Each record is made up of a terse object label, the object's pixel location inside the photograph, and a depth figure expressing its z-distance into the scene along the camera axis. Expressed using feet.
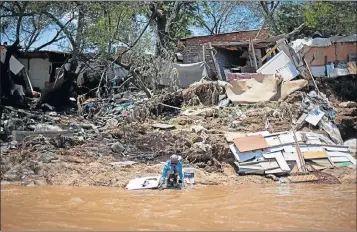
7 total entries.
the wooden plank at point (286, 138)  29.58
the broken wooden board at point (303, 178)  26.04
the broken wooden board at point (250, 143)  28.78
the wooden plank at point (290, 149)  28.63
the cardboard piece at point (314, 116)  33.53
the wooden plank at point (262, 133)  30.55
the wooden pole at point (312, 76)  39.53
